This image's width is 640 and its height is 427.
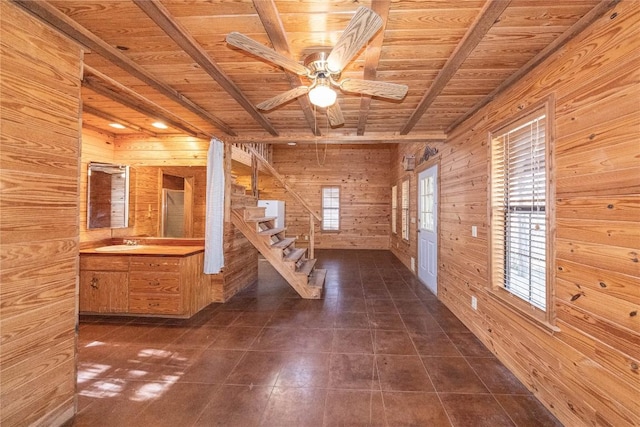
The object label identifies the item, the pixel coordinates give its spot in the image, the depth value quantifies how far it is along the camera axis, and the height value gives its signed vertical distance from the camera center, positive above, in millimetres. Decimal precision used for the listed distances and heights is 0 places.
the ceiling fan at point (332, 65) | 1365 +923
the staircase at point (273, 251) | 4094 -544
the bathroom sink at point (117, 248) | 3448 -463
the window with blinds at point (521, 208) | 1987 +68
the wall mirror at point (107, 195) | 3673 +247
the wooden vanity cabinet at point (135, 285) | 3291 -862
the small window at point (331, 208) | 9047 +232
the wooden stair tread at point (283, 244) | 4138 -460
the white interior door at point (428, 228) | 4320 -204
